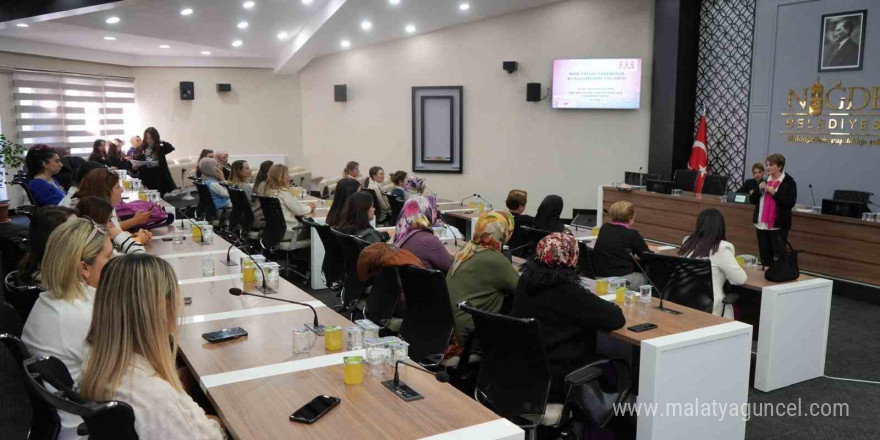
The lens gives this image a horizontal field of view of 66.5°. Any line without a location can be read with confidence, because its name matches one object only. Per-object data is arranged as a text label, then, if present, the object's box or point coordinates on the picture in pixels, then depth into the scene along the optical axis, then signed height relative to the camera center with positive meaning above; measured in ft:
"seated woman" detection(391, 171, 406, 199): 27.00 -1.92
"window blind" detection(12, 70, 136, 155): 40.04 +1.49
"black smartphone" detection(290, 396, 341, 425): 7.22 -3.03
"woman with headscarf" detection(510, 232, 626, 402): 9.89 -2.51
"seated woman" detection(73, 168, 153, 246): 16.70 -1.37
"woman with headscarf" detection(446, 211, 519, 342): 11.52 -2.40
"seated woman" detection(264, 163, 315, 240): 21.81 -1.99
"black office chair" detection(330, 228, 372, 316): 14.99 -3.30
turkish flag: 31.83 -0.79
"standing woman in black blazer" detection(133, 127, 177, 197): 31.81 -1.42
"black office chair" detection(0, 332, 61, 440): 7.26 -5.20
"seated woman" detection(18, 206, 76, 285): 11.79 -1.90
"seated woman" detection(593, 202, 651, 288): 15.57 -2.58
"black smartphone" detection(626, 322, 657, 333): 10.55 -3.02
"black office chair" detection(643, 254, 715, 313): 13.43 -2.90
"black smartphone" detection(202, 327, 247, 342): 9.79 -2.97
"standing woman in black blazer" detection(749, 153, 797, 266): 22.85 -2.15
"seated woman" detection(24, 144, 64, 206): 20.67 -1.36
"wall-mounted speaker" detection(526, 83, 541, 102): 35.60 +2.25
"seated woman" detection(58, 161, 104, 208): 19.30 -1.38
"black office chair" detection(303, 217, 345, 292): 16.90 -3.32
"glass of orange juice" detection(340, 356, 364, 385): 8.26 -2.91
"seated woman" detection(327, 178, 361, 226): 20.91 -1.81
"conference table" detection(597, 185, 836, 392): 13.98 -4.08
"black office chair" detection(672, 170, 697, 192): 30.86 -2.02
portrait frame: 26.73 +3.73
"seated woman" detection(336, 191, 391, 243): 16.34 -2.07
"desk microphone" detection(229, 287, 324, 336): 10.25 -2.97
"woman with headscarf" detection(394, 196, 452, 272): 13.69 -2.16
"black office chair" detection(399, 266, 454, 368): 11.34 -3.14
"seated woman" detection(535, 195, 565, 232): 18.76 -2.20
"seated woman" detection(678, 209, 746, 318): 14.08 -2.45
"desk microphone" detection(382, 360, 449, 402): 7.71 -3.04
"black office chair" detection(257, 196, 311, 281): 21.13 -3.13
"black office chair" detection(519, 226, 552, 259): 16.88 -2.63
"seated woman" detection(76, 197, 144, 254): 13.67 -1.61
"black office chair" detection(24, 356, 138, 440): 5.94 -2.47
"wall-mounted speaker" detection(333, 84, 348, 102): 44.45 +2.72
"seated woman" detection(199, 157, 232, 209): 26.11 -1.93
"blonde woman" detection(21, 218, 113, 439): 8.14 -2.11
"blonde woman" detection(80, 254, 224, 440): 6.34 -2.12
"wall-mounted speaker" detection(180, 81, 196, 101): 48.32 +3.01
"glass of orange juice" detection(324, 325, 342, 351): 9.45 -2.86
